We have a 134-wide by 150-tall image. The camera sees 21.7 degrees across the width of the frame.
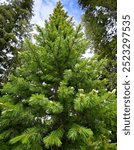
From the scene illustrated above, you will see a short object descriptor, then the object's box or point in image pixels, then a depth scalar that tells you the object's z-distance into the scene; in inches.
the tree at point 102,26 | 429.4
